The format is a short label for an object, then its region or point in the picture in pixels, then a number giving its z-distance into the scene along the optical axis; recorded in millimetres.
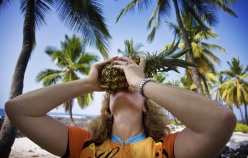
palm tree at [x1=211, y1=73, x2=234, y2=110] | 33456
